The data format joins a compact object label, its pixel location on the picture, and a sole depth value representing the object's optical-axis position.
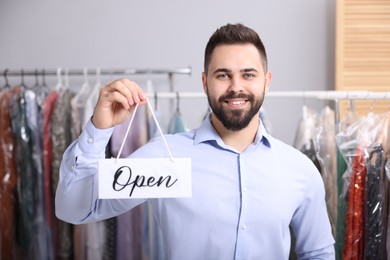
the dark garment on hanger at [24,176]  2.05
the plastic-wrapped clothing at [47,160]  2.06
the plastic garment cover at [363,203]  1.47
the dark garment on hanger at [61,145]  2.05
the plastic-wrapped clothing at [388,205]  1.46
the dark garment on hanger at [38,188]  2.07
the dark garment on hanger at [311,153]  1.78
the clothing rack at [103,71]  2.21
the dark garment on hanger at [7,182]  2.04
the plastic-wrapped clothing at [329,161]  1.73
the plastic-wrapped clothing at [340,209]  1.56
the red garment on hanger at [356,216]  1.50
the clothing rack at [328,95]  1.62
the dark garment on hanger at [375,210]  1.47
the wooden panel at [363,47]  2.34
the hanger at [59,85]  2.16
